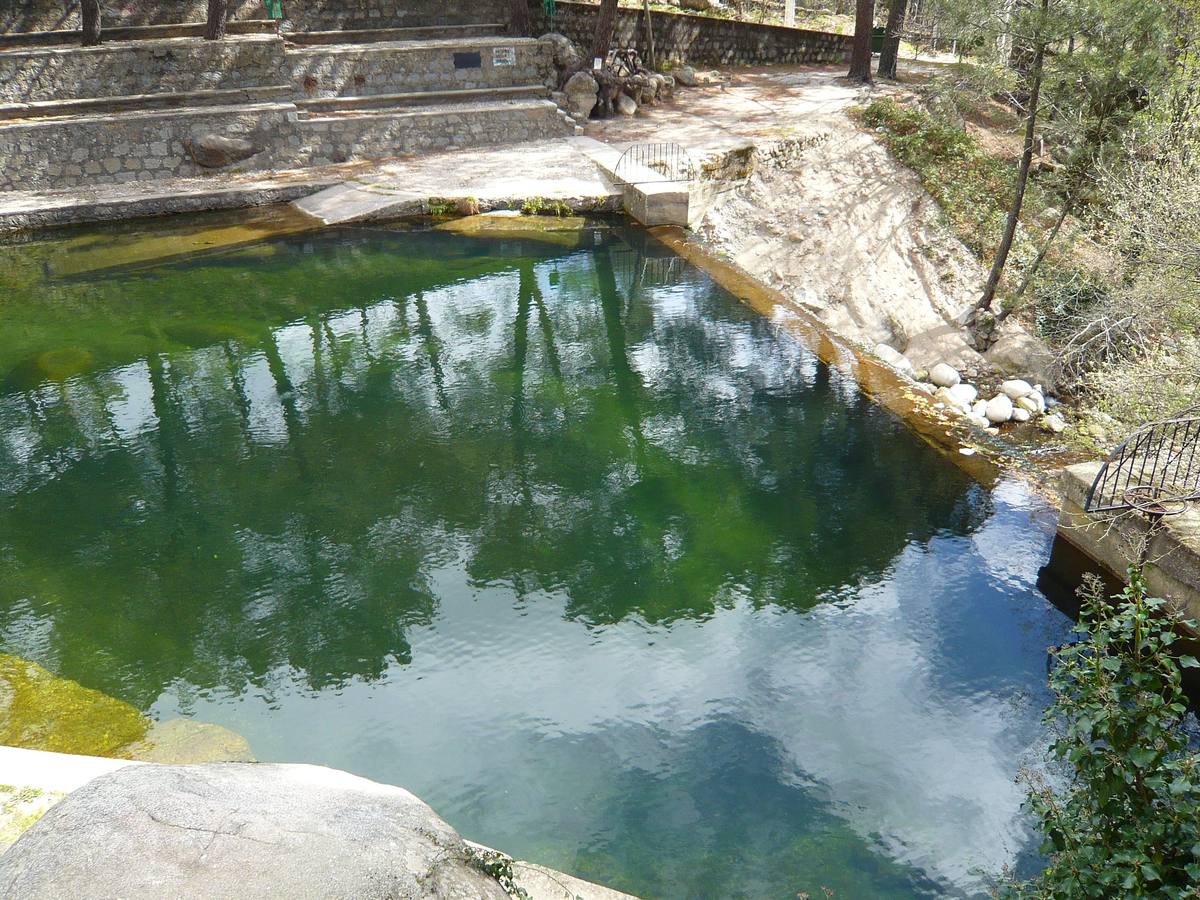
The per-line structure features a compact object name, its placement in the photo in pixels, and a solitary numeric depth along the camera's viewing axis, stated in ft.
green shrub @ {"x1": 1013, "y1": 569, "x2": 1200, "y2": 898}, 14.33
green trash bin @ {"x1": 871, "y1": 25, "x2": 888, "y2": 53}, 84.83
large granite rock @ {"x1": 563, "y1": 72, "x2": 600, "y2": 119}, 71.36
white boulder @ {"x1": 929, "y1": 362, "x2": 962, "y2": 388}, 43.19
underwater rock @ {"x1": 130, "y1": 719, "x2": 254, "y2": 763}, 22.44
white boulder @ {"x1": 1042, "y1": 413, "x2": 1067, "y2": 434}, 39.55
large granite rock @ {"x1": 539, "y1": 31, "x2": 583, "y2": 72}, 73.97
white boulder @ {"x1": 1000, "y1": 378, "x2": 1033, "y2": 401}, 42.29
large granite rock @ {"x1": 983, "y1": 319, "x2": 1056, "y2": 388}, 44.47
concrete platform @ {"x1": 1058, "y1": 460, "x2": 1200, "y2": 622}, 25.11
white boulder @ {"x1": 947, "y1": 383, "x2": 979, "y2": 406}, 41.65
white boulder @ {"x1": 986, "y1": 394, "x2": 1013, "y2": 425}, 40.47
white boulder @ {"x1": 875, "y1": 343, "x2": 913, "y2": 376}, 43.37
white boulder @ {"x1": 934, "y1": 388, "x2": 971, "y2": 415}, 39.64
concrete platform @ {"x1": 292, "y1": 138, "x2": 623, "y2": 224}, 58.18
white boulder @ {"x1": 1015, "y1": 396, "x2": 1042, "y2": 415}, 41.35
